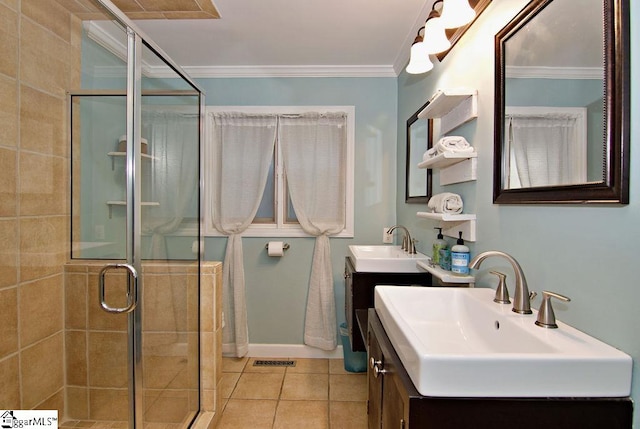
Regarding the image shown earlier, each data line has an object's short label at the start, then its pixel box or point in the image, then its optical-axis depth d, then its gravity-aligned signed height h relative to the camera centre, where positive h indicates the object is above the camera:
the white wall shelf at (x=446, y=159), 1.44 +0.25
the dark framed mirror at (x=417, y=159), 2.07 +0.37
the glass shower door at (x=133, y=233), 1.41 -0.12
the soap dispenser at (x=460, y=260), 1.47 -0.22
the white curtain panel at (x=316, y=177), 2.64 +0.27
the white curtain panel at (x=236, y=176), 2.65 +0.28
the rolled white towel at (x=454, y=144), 1.46 +0.31
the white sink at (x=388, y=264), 1.93 -0.31
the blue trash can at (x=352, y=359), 2.44 -1.11
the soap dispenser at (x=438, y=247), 1.71 -0.18
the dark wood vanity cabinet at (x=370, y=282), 1.93 -0.42
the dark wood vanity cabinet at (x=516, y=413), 0.70 -0.44
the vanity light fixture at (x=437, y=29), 1.31 +0.80
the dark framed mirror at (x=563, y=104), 0.77 +0.31
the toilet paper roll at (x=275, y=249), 2.63 -0.31
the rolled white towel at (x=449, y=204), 1.58 +0.04
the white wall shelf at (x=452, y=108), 1.46 +0.53
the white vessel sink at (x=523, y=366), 0.71 -0.34
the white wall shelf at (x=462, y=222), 1.48 -0.05
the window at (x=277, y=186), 2.67 +0.20
